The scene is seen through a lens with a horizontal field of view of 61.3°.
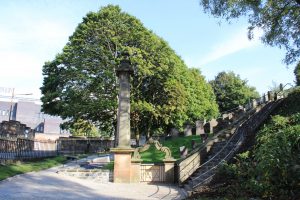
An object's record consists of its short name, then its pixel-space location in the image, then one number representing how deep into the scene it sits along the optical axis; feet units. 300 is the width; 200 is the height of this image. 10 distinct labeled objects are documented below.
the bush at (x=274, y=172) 19.37
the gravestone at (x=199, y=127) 83.26
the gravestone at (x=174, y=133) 91.88
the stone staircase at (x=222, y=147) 36.43
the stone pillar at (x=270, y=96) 70.62
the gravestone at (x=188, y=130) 88.48
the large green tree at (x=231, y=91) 149.26
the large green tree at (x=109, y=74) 73.95
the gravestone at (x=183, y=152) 48.64
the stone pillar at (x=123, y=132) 42.54
